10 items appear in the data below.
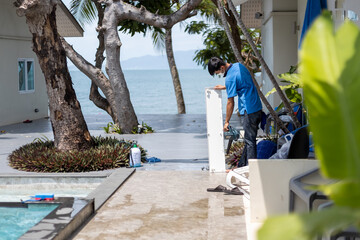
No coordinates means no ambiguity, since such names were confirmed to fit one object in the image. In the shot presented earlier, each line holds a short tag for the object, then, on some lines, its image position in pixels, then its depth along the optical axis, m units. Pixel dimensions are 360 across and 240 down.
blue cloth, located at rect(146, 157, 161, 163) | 9.89
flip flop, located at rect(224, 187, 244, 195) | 6.92
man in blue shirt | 7.42
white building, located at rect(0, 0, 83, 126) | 16.99
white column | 8.05
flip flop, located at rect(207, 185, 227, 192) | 7.11
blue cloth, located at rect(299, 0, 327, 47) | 9.21
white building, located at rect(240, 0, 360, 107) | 13.54
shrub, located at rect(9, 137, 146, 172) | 8.94
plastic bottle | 9.23
